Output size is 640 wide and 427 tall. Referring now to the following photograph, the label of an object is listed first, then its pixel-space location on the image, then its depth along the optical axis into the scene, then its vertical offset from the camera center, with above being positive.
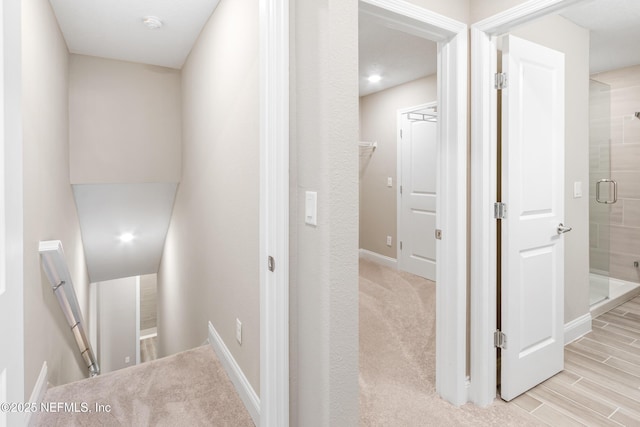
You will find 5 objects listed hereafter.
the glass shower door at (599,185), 3.59 +0.19
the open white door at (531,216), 2.02 -0.08
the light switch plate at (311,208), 1.28 -0.01
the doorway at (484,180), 1.91 +0.13
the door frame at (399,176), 4.64 +0.37
